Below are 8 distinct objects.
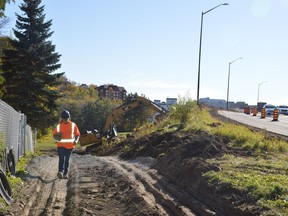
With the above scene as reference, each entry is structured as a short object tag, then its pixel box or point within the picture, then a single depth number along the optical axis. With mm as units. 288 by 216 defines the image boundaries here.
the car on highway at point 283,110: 46398
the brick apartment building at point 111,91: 138572
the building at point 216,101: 115984
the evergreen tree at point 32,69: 30788
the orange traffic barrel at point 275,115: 31842
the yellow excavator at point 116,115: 22458
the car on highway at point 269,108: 43555
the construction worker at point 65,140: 9182
